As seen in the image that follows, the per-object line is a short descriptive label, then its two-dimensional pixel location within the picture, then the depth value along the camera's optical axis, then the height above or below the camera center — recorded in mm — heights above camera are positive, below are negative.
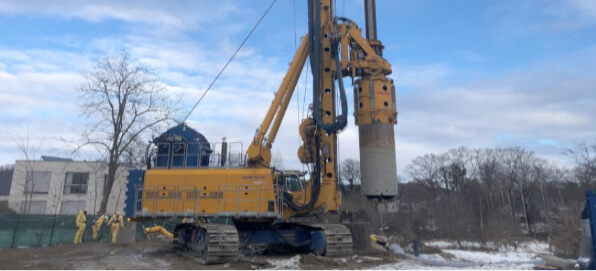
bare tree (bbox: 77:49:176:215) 27681 +5651
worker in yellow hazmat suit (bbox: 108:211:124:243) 22780 -353
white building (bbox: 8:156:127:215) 50625 +3944
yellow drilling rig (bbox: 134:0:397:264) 13750 +1856
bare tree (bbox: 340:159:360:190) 76269 +8491
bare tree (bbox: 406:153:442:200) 78944 +7297
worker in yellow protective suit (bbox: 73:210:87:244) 21598 -425
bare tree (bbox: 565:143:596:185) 59375 +6420
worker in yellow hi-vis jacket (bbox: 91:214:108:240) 23203 -408
